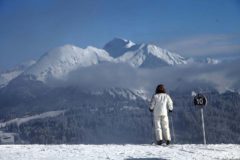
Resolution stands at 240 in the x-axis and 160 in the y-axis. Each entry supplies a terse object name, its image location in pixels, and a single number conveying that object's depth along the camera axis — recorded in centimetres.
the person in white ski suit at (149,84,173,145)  2113
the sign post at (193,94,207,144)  2238
